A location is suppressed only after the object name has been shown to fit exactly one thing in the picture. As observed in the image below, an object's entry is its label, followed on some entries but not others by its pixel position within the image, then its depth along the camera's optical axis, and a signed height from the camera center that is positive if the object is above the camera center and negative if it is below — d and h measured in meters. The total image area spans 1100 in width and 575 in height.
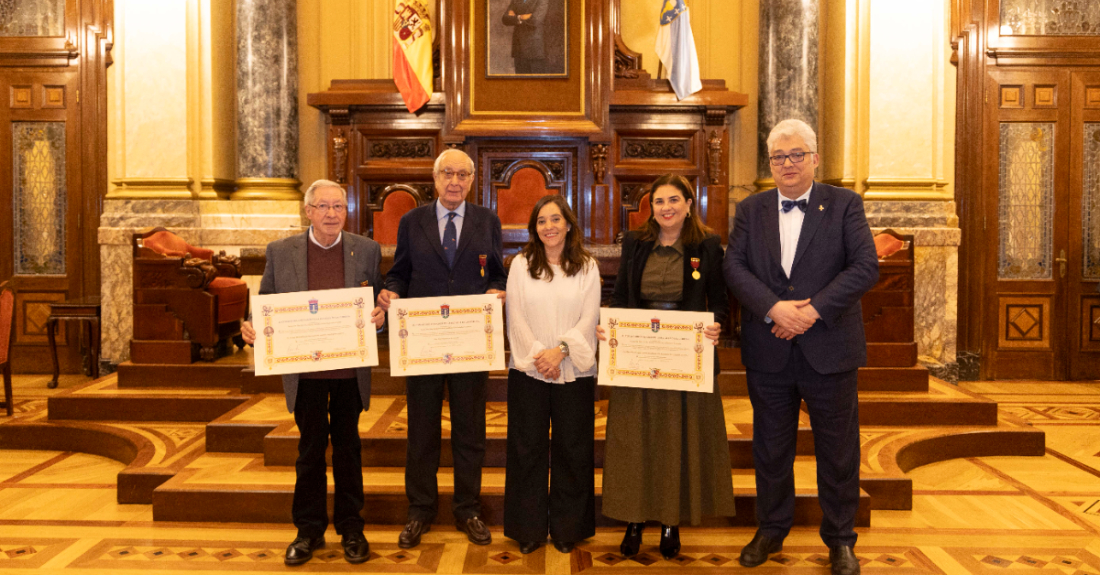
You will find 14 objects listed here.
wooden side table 6.84 -0.42
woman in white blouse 3.14 -0.46
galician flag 7.21 +1.84
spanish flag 7.18 +1.84
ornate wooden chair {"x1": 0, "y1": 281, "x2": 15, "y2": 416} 5.62 -0.45
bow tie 3.12 +0.21
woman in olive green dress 3.14 -0.61
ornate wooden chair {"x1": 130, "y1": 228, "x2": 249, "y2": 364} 6.16 -0.35
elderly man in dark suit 3.38 -0.13
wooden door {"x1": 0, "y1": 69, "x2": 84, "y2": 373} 7.44 +0.57
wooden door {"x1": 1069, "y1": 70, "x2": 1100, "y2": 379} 7.16 +0.17
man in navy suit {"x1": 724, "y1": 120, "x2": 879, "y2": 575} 3.04 -0.23
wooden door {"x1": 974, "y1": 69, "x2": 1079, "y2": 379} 7.14 +0.33
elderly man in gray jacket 3.14 -0.49
